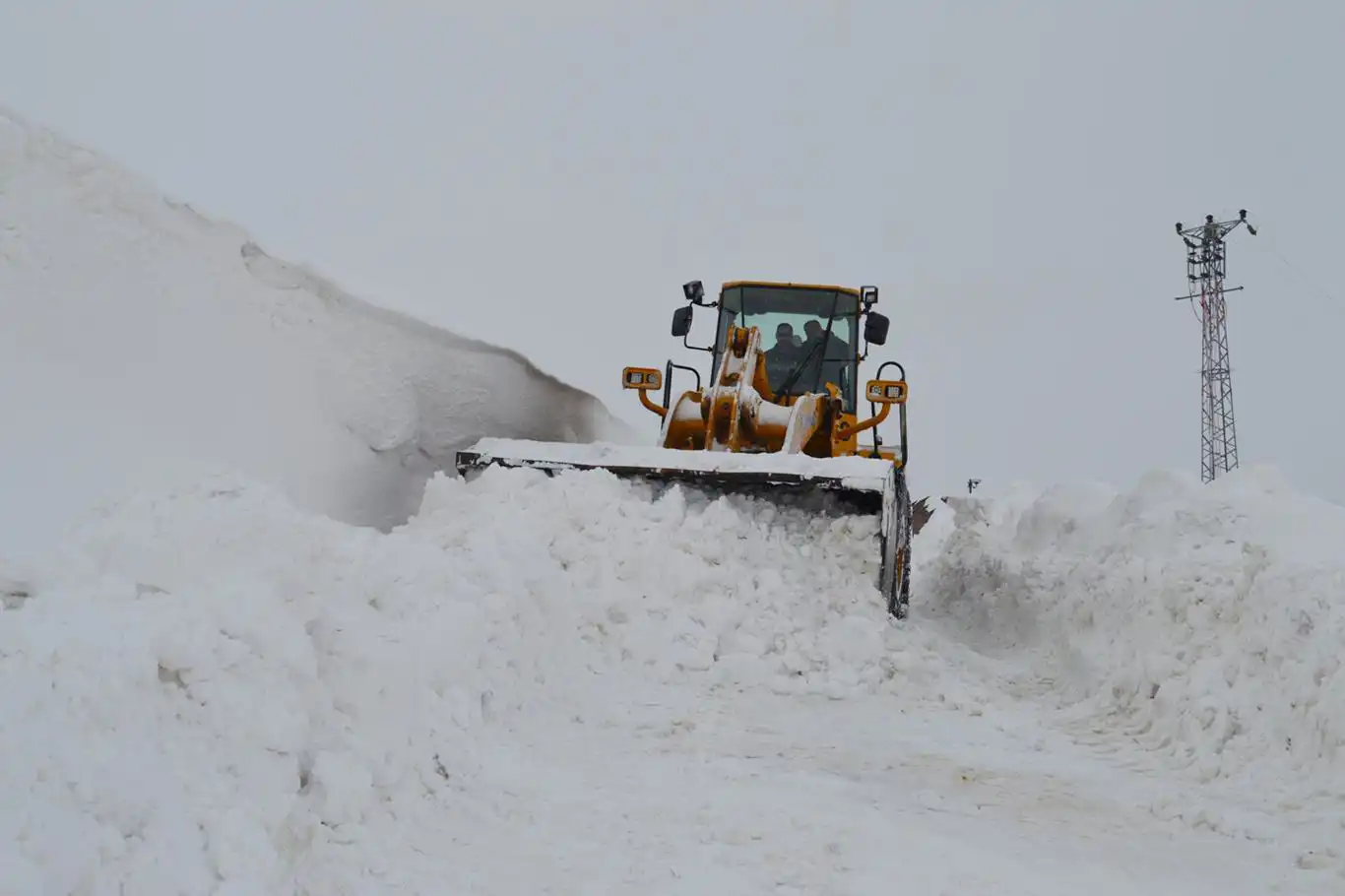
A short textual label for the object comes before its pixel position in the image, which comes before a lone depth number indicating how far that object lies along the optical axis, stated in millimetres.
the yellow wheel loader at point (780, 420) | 6090
